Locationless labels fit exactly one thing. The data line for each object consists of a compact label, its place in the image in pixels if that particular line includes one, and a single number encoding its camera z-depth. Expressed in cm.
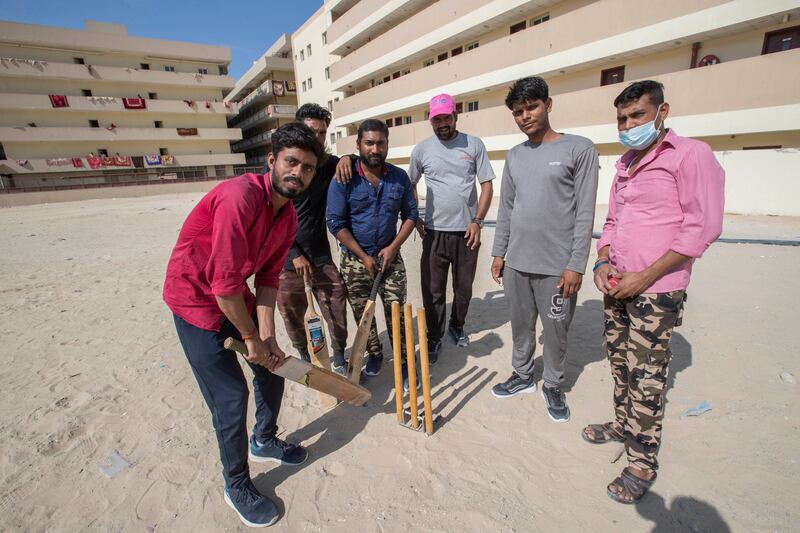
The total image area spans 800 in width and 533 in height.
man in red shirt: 182
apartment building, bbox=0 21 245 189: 2981
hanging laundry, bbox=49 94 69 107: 3042
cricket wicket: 252
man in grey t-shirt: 362
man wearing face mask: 188
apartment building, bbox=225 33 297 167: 3872
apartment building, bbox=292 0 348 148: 2989
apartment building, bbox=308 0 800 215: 1035
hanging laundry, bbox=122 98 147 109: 3300
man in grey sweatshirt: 256
